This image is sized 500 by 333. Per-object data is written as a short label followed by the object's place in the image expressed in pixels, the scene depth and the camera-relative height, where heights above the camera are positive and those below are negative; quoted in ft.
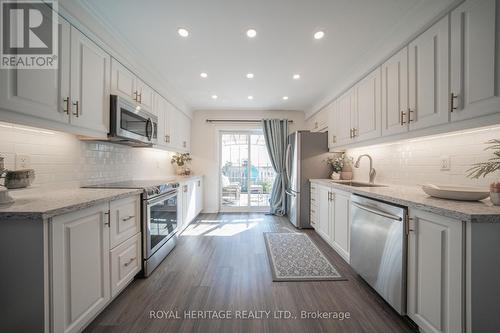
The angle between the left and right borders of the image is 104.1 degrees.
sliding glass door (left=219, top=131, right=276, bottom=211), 16.19 -0.48
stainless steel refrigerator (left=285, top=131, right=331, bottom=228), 11.87 +0.03
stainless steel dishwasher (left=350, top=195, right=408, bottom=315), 4.70 -2.25
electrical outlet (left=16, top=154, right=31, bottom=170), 4.79 +0.06
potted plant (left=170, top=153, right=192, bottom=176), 13.52 +0.27
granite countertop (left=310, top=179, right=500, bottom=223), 3.26 -0.77
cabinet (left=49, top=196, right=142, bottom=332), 3.61 -2.22
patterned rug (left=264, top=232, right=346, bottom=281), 6.73 -3.79
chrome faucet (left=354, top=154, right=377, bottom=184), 8.84 -0.32
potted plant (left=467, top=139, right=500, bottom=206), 3.74 -0.42
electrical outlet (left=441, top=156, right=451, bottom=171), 5.77 +0.10
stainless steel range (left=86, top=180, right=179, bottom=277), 6.60 -2.15
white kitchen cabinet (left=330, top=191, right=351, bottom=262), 7.43 -2.33
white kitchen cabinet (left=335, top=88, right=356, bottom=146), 9.21 +2.43
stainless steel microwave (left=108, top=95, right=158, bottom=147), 6.47 +1.54
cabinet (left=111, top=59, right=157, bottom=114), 6.81 +3.12
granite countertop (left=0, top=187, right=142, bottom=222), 3.30 -0.77
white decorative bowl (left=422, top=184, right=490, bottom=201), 4.03 -0.59
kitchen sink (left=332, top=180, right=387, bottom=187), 8.33 -0.80
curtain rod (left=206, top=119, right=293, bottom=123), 15.67 +3.63
